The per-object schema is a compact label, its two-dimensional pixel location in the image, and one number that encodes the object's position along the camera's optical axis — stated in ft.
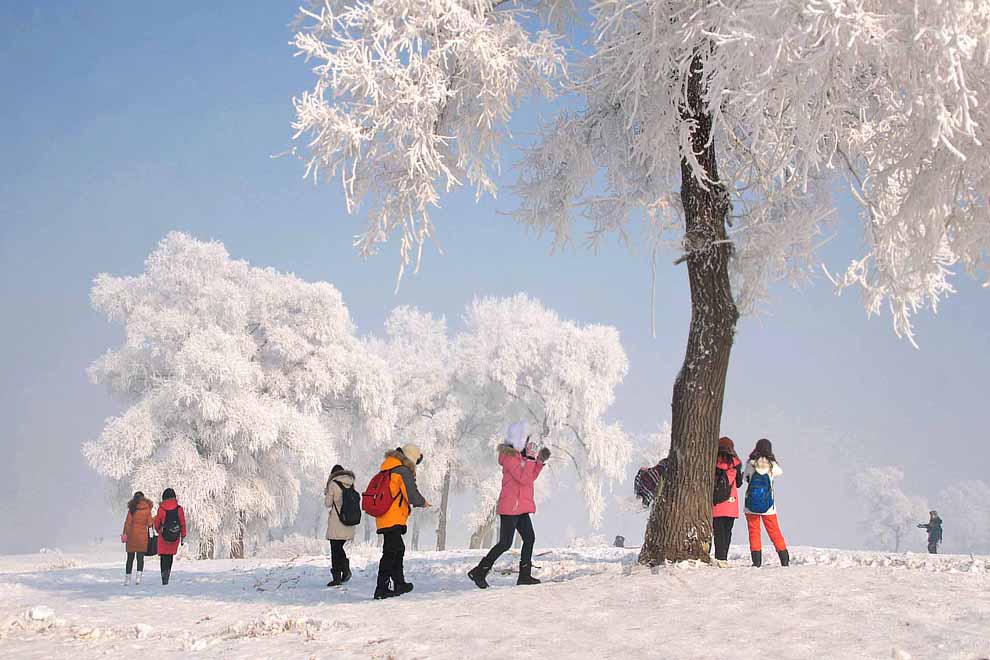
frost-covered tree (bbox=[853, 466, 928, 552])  191.21
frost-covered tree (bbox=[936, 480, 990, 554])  214.07
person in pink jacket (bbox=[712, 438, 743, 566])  36.68
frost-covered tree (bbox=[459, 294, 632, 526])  108.99
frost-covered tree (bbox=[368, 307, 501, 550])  115.44
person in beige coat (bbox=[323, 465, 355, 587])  40.78
